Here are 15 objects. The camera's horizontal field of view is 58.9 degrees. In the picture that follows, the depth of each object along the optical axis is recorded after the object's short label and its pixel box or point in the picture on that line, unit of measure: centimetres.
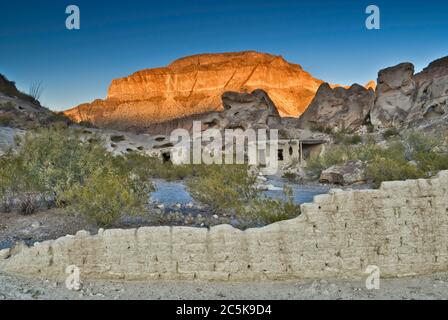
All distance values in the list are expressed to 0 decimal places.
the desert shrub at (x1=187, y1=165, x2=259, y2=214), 1085
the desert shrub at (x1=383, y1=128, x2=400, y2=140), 3409
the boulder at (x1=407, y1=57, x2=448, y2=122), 3453
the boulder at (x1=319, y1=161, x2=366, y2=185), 1836
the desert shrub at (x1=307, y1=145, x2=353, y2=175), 2259
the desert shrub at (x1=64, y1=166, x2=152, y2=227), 831
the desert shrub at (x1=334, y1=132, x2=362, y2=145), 3428
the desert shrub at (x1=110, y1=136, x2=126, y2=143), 3576
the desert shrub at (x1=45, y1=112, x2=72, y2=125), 3542
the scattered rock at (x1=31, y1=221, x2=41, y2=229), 891
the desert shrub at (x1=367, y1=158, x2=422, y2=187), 1424
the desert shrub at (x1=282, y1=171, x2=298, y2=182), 2297
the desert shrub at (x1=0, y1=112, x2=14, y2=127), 2830
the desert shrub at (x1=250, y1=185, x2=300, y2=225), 776
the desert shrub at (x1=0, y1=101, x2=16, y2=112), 3325
